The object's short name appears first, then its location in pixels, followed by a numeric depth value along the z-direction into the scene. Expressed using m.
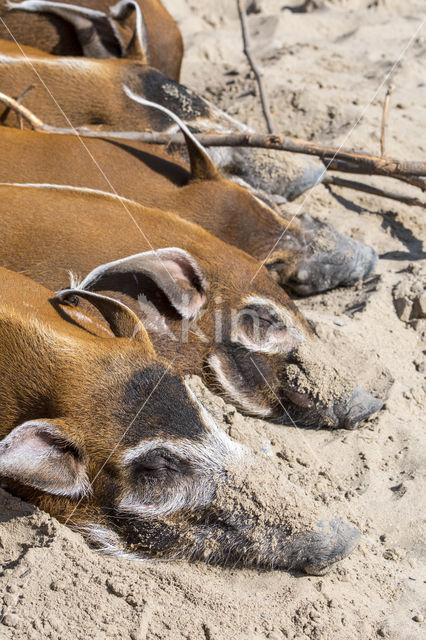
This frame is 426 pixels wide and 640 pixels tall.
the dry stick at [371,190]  4.61
